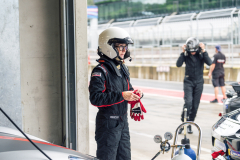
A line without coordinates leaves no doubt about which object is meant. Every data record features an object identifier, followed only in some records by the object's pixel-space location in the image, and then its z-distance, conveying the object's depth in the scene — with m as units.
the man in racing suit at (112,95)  3.32
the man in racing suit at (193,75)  7.29
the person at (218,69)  12.24
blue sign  36.98
